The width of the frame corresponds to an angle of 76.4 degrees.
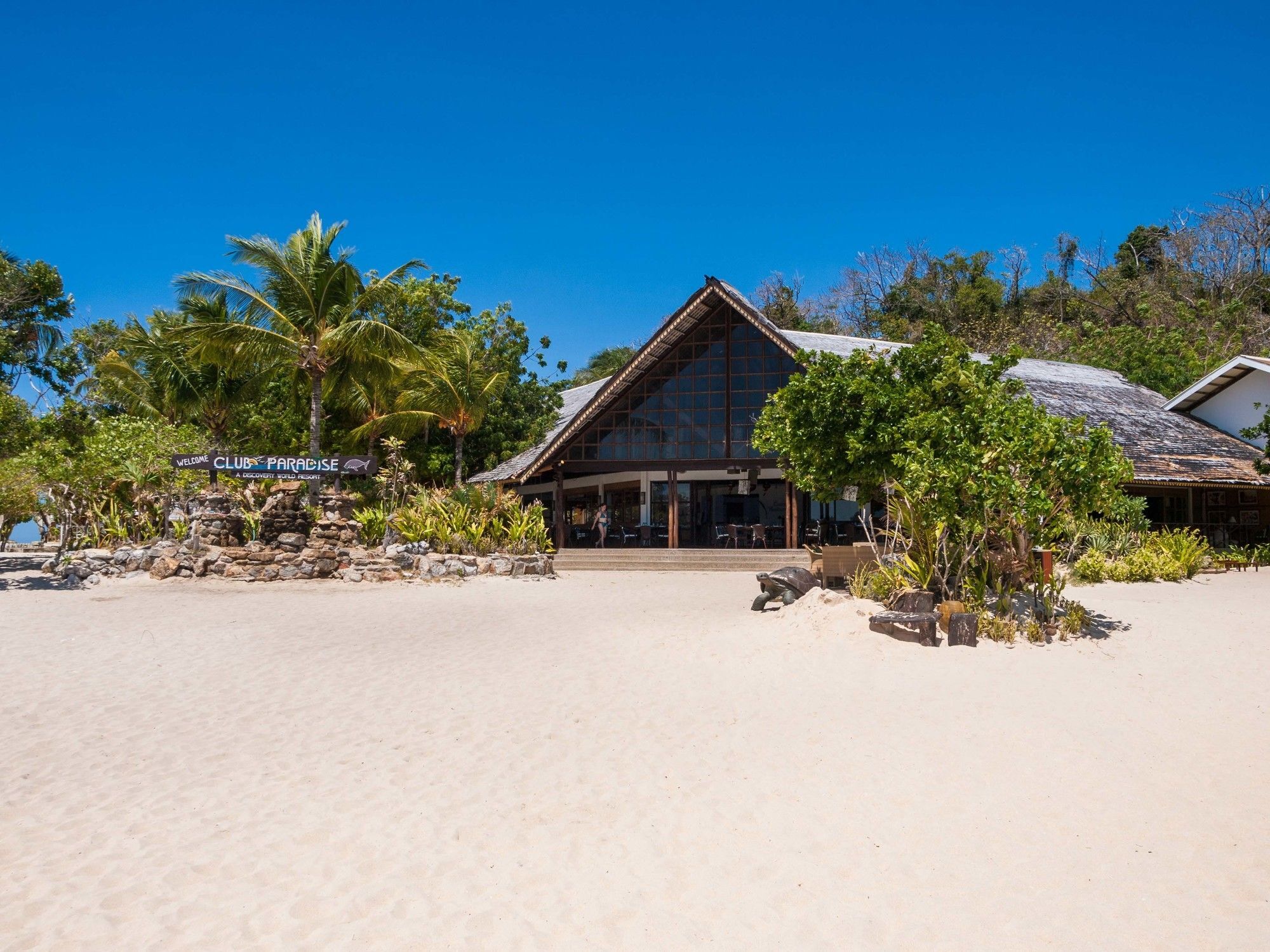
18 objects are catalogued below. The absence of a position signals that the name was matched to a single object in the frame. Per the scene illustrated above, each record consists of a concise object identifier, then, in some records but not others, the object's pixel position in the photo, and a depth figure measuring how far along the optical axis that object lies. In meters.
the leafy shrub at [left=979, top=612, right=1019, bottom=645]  8.01
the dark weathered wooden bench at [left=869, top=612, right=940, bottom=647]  7.92
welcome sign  15.79
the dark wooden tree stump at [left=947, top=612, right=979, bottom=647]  7.87
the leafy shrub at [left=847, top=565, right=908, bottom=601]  9.16
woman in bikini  19.80
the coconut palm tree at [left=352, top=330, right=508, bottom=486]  21.06
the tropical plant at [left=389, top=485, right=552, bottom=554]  16.09
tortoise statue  10.41
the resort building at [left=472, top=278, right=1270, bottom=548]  18.38
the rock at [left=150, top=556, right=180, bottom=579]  14.92
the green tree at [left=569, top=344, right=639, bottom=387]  42.34
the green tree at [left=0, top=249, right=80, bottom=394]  16.95
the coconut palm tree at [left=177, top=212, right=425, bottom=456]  17.67
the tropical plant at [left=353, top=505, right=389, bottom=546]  16.48
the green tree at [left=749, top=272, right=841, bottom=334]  37.09
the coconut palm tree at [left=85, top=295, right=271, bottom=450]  21.97
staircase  18.02
